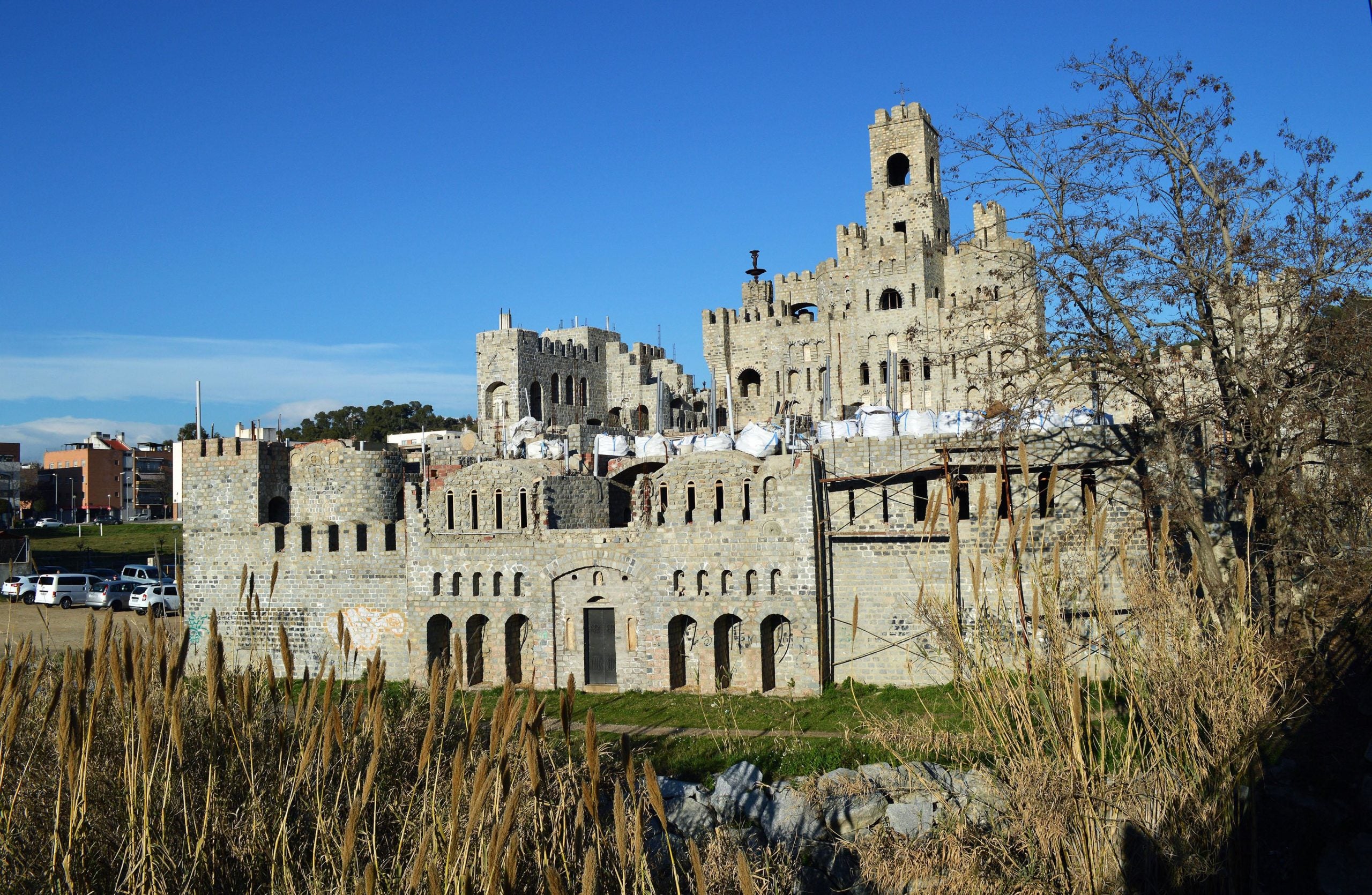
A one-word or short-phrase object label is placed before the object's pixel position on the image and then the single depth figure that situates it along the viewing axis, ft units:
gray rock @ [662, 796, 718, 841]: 51.13
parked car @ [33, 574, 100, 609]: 124.57
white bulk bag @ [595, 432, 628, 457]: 113.50
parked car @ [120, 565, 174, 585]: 134.82
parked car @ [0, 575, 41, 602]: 128.06
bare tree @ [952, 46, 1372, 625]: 58.75
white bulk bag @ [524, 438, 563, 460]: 109.19
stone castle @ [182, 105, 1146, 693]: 75.56
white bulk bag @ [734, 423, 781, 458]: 88.02
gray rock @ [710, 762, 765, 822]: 53.06
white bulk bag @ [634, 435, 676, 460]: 105.09
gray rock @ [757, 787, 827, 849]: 50.75
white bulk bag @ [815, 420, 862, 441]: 95.86
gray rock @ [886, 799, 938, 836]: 49.08
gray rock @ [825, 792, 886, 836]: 51.47
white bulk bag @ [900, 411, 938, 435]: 86.48
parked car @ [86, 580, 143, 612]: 120.37
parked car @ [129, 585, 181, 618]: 115.24
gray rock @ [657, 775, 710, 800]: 55.11
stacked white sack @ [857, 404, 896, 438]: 88.02
